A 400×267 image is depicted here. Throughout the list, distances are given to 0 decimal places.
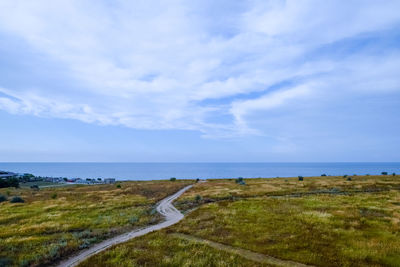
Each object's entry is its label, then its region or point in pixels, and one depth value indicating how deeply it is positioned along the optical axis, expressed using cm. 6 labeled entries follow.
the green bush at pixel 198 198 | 4561
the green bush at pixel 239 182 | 7468
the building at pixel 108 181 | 10732
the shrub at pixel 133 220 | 2994
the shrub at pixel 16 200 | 5045
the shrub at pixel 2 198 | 5343
